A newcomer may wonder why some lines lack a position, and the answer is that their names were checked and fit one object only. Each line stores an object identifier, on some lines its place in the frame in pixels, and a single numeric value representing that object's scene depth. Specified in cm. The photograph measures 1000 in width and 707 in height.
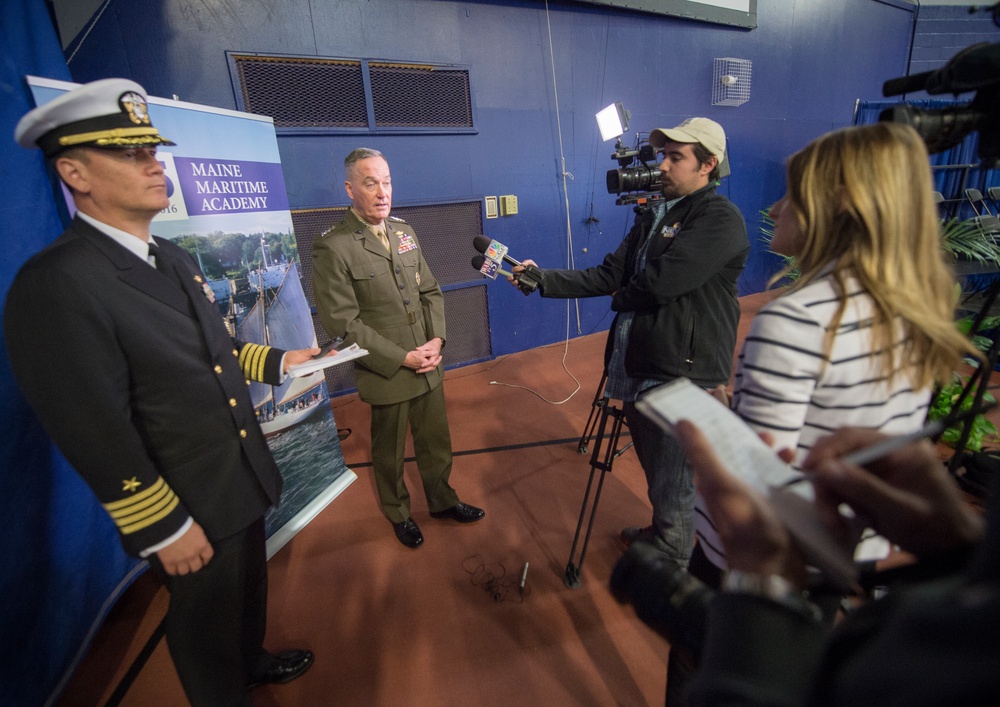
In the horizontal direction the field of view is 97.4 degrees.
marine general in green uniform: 188
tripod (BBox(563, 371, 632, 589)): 175
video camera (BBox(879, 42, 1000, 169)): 90
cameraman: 149
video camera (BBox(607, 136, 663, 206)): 196
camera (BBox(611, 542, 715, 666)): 60
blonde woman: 75
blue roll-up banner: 165
